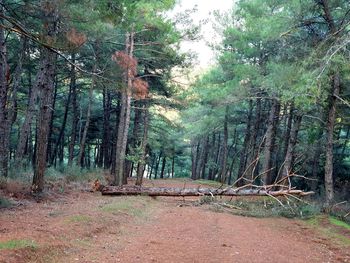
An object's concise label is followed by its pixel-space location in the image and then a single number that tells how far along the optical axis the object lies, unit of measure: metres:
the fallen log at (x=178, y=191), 15.12
